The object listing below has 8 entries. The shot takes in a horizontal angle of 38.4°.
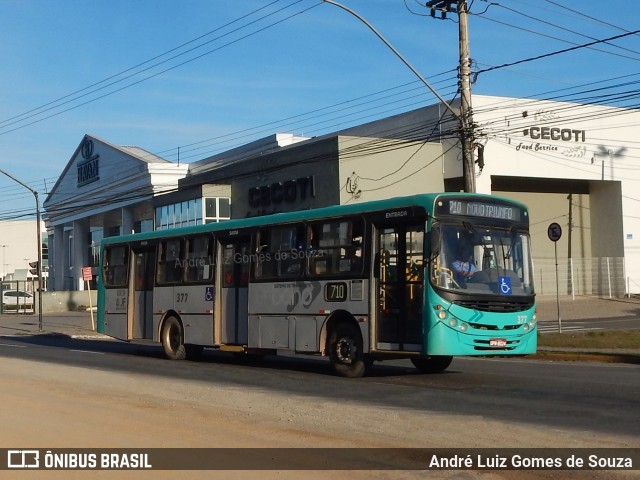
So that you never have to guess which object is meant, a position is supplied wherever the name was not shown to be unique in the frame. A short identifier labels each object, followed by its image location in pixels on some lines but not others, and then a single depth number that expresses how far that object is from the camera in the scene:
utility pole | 23.41
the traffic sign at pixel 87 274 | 40.88
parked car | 65.44
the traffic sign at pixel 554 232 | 24.90
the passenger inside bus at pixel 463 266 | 15.55
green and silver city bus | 15.55
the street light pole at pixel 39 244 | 40.94
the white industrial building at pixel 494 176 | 43.59
